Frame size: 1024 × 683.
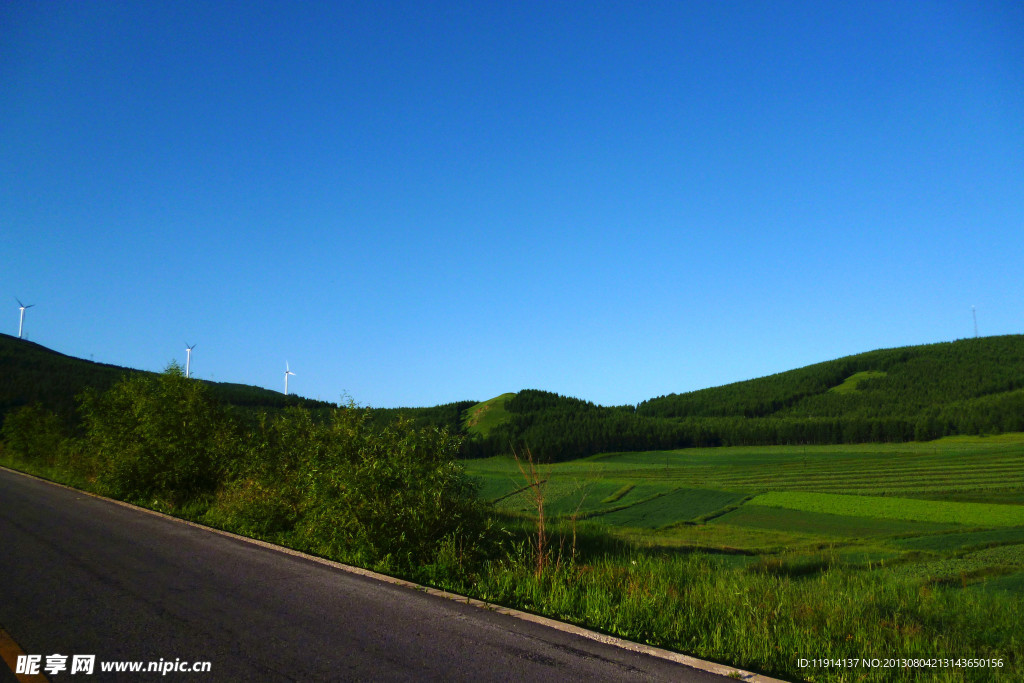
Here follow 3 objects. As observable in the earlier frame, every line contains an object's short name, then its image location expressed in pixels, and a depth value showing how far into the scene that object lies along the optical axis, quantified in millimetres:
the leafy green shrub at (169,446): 19797
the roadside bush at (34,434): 39500
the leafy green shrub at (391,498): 11062
